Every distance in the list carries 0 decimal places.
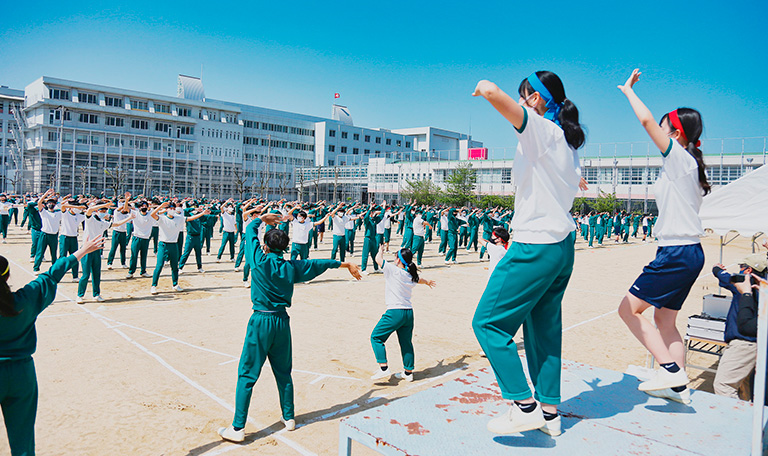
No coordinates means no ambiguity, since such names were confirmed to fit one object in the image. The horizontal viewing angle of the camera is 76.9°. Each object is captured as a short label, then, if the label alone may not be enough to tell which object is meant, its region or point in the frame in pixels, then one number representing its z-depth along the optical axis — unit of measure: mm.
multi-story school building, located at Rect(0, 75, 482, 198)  52000
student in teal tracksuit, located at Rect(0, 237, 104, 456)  3186
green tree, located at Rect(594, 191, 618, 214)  41531
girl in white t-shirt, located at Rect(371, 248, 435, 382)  6086
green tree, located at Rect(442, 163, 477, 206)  49938
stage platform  2475
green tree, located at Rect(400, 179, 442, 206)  51750
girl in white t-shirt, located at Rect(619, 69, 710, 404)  3080
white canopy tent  6590
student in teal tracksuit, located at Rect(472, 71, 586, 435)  2521
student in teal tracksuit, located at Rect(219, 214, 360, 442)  4410
